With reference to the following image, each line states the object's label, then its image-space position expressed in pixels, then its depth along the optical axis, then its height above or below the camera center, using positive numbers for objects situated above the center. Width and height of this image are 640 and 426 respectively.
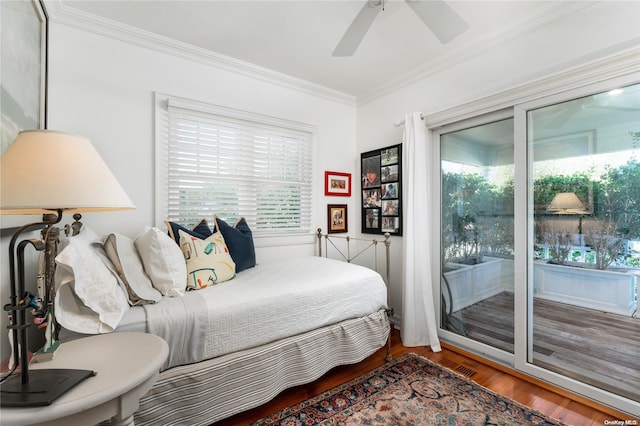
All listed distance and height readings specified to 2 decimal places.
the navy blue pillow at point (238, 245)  2.42 -0.26
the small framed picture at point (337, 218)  3.39 -0.05
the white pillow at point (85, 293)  1.23 -0.36
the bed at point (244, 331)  1.44 -0.72
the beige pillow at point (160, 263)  1.76 -0.30
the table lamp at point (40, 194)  0.84 +0.06
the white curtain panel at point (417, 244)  2.68 -0.27
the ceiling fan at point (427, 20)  1.53 +1.08
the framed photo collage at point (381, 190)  3.07 +0.27
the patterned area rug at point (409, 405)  1.71 -1.19
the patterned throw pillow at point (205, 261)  1.99 -0.34
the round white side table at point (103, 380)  0.80 -0.53
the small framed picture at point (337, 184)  3.36 +0.36
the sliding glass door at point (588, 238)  1.78 -0.16
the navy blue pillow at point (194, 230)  2.15 -0.13
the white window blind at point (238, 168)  2.47 +0.44
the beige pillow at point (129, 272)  1.57 -0.32
